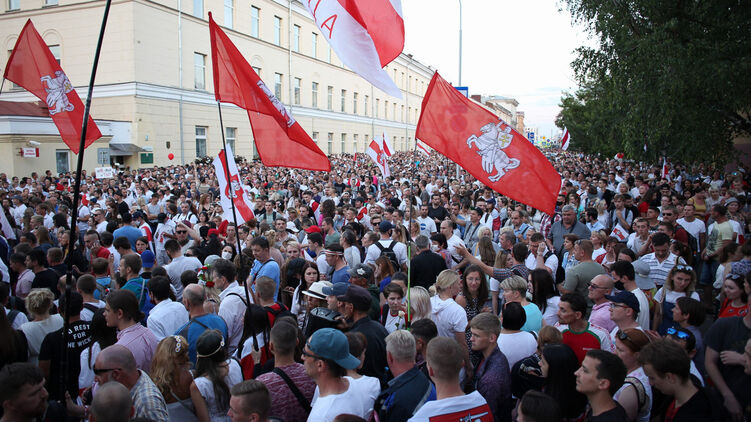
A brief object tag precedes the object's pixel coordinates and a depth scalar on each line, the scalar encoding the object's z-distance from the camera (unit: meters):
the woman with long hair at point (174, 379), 3.30
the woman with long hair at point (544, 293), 5.13
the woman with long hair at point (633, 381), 3.28
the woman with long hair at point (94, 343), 4.11
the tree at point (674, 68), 10.73
